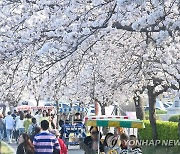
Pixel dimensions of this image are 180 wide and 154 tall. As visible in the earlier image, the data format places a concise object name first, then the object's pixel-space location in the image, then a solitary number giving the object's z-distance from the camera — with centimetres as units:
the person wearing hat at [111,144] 1363
